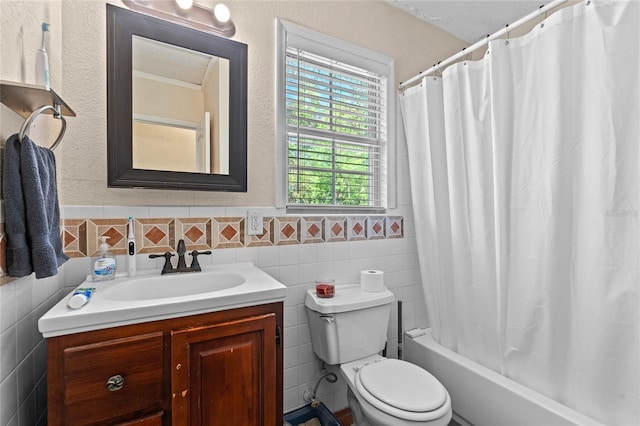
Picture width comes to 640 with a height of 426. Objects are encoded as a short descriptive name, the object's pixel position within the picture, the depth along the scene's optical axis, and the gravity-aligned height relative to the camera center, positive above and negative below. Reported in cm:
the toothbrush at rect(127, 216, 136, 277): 121 -17
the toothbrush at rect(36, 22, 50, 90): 88 +43
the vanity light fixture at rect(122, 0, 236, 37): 129 +89
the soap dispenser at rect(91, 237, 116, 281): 113 -21
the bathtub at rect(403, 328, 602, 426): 124 -87
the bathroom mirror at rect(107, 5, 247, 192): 121 +47
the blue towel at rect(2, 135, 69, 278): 77 +0
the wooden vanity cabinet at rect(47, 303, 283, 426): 80 -49
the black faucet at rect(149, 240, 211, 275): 127 -22
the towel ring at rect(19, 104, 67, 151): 79 +27
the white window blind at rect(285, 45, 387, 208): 167 +48
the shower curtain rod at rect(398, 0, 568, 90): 122 +82
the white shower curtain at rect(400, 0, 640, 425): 106 +2
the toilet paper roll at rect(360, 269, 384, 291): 165 -39
